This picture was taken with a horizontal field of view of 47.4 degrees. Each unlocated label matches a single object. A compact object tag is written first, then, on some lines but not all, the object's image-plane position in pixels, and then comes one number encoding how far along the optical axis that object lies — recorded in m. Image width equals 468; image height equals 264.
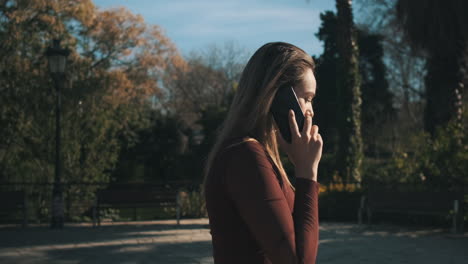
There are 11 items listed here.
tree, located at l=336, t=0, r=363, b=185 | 15.34
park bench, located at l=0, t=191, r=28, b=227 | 12.21
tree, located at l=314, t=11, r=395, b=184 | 34.69
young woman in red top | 1.50
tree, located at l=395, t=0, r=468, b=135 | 14.05
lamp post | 12.34
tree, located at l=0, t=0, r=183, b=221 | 15.96
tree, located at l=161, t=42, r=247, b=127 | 41.47
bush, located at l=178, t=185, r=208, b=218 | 14.27
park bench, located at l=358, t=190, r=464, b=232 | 10.70
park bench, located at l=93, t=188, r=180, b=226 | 12.70
